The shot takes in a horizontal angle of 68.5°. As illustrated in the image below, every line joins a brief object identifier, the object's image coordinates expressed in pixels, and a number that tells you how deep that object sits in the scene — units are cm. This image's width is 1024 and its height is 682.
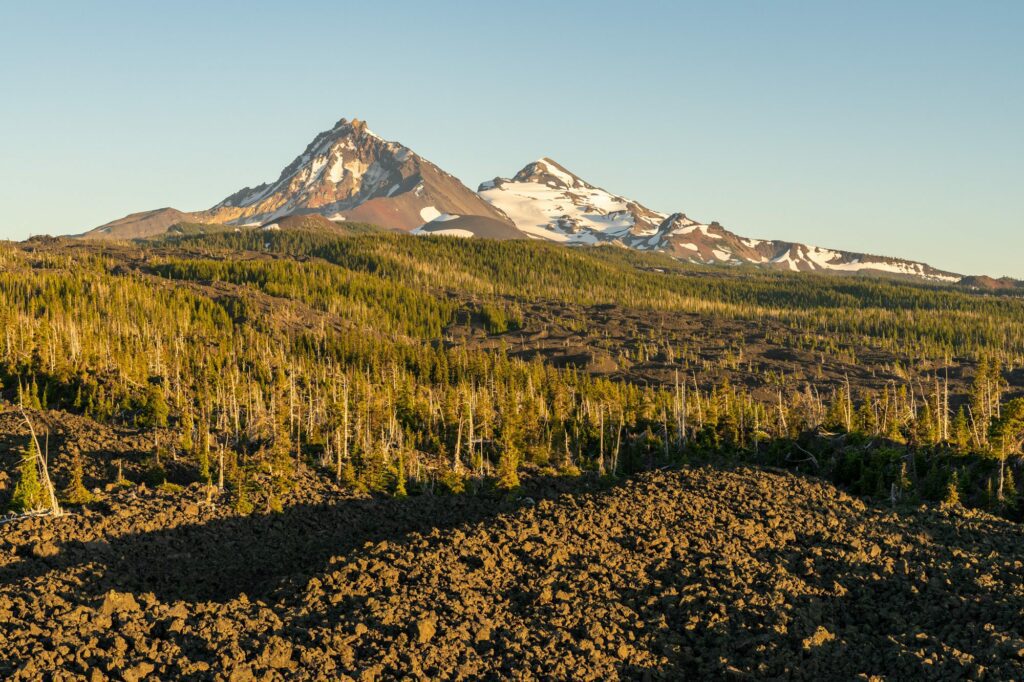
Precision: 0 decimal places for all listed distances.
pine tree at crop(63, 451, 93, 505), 3622
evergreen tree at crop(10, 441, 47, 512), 3434
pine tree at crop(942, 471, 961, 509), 3879
